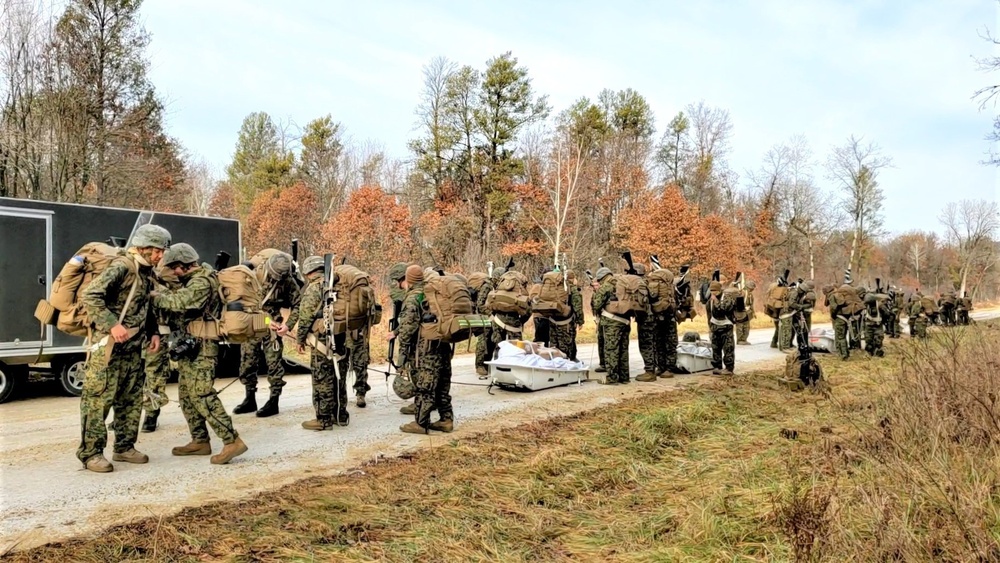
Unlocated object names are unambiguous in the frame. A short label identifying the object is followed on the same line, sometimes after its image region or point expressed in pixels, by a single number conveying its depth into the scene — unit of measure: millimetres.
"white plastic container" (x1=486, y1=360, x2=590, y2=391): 11109
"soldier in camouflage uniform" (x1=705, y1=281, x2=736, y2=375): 13797
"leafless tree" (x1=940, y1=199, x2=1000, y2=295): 63562
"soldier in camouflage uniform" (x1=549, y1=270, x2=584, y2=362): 13414
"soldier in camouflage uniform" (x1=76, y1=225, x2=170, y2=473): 6098
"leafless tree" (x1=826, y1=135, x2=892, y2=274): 53031
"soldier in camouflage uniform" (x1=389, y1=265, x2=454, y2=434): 8047
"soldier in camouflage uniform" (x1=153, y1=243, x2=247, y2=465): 6527
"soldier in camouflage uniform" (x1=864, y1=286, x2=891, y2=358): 17844
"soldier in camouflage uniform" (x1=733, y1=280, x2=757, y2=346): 14336
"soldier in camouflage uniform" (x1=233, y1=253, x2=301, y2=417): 8672
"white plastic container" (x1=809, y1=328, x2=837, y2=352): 18812
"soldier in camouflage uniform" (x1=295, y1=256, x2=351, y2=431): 8078
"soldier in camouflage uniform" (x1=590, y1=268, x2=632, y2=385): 12305
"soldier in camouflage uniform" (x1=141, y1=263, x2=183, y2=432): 7801
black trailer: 9820
